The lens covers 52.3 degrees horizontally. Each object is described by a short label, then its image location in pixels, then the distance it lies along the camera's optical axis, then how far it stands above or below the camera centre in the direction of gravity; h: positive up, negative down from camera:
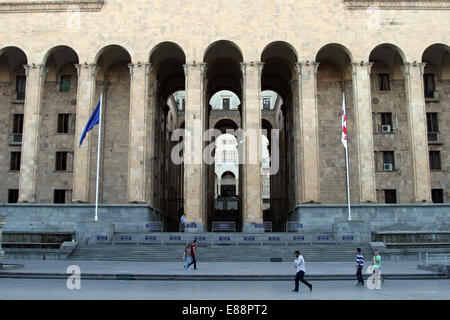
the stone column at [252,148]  34.69 +5.78
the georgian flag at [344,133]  31.11 +6.08
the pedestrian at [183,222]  34.53 +0.17
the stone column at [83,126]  35.25 +7.56
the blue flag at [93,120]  31.17 +7.08
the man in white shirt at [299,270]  15.27 -1.53
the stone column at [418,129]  35.09 +7.24
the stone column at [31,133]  35.41 +7.18
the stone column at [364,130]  35.06 +7.15
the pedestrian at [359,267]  17.08 -1.63
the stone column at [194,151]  34.56 +5.57
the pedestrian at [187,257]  22.45 -1.60
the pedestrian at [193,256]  22.38 -1.57
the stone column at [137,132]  35.22 +7.14
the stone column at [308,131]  34.91 +7.05
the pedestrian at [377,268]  17.25 -1.69
